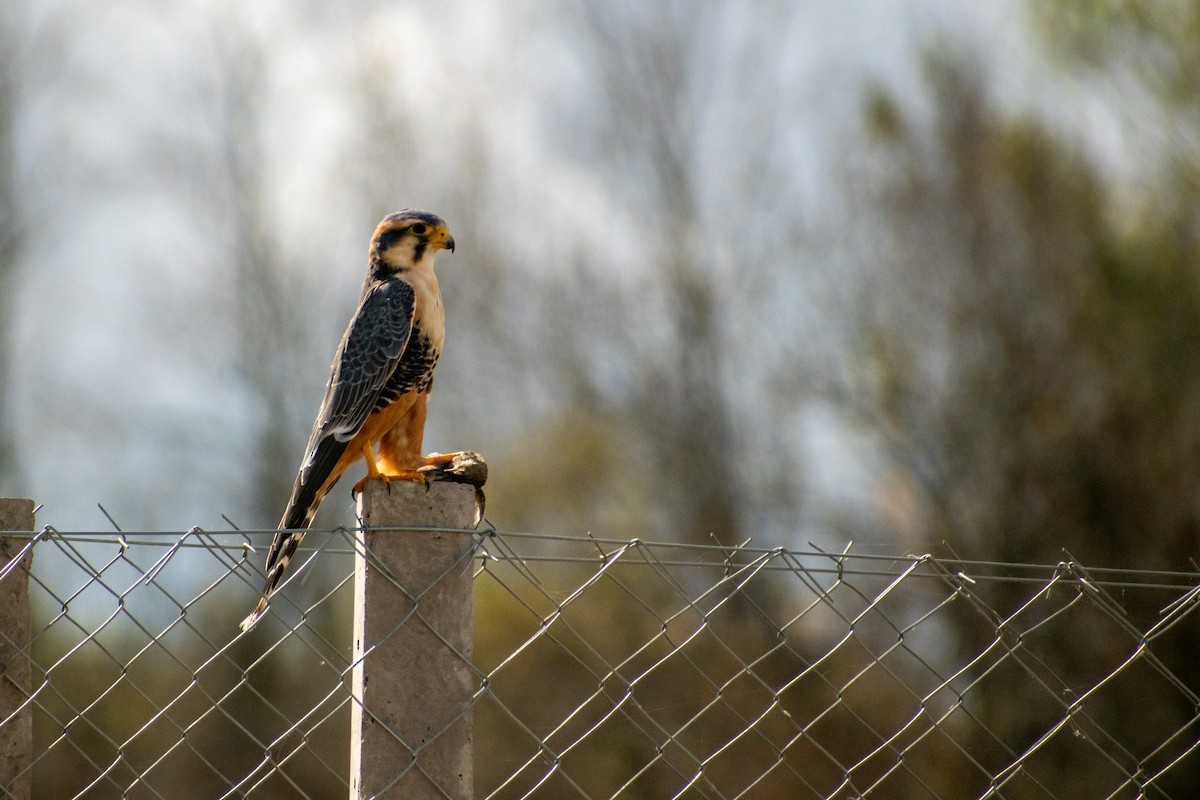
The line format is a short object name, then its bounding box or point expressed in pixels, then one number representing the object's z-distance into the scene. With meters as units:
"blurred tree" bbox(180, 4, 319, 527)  30.70
